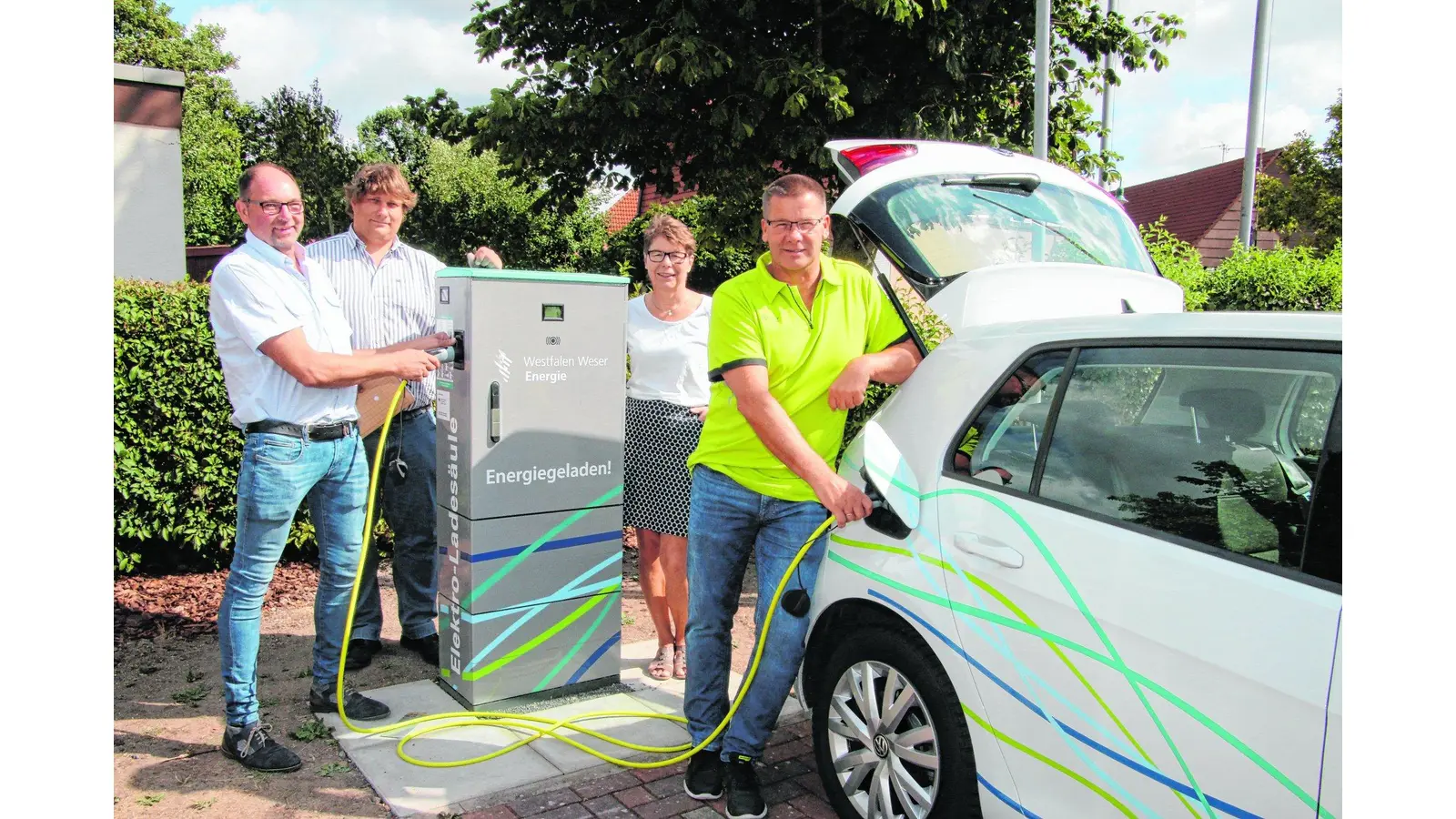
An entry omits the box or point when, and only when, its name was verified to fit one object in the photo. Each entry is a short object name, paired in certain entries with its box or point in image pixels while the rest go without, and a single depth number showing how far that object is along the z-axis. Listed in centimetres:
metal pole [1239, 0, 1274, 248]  793
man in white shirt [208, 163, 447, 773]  337
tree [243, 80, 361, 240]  1766
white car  193
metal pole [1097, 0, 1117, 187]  1110
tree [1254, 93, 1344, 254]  1936
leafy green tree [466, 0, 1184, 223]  895
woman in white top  448
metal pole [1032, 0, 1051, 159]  752
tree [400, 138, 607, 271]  1905
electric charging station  390
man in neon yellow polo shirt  304
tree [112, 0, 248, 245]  3022
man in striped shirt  434
